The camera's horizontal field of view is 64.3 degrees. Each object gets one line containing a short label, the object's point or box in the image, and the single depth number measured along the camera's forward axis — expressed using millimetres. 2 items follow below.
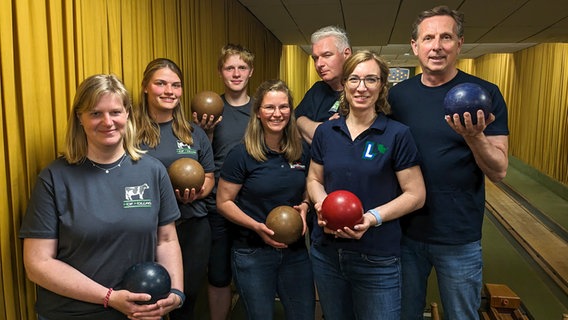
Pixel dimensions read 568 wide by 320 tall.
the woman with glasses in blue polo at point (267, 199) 2064
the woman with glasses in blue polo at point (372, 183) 1769
